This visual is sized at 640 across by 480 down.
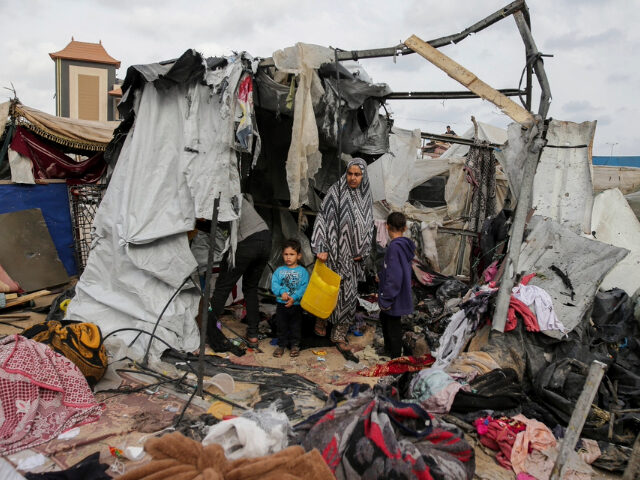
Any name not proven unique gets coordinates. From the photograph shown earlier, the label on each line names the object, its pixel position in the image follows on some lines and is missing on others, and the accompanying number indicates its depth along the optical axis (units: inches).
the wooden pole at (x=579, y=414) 80.0
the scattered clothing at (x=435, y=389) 126.8
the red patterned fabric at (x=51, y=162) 253.9
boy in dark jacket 173.3
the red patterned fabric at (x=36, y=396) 111.3
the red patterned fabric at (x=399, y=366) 162.9
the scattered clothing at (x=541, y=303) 160.6
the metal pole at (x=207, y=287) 125.1
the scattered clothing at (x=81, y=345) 137.5
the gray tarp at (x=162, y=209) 174.7
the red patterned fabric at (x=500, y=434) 114.0
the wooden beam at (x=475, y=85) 147.6
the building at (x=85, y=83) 908.6
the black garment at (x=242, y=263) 184.9
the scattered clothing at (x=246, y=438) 79.9
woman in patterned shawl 187.8
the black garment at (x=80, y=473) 90.3
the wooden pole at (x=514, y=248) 155.3
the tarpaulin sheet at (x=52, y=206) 253.9
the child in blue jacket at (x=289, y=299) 183.7
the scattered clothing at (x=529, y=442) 110.1
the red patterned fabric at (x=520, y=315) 158.7
